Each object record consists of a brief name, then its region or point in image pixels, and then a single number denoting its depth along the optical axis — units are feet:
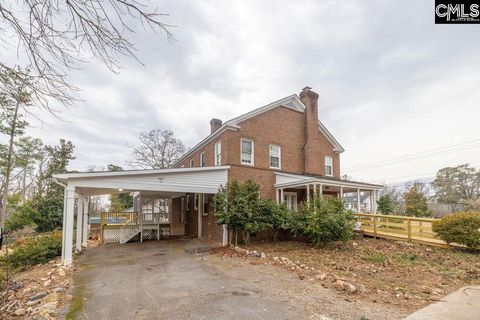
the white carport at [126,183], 29.63
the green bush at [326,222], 34.58
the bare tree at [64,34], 8.92
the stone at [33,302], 16.60
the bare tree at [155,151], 112.65
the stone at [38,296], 17.62
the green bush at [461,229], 31.76
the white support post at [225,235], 41.10
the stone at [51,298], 17.21
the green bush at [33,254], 30.60
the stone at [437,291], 18.20
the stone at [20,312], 14.96
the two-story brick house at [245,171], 38.65
